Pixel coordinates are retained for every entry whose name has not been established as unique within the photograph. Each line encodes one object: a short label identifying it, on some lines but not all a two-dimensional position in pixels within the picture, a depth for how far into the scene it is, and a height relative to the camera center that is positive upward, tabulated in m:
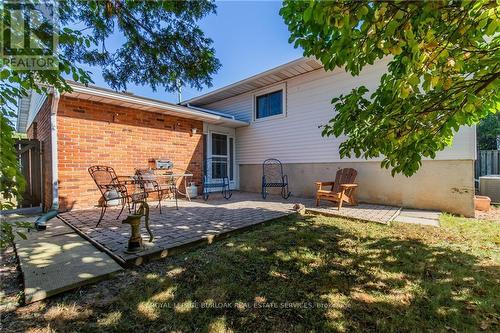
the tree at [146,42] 3.15 +1.88
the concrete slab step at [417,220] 4.09 -1.05
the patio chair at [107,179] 4.98 -0.35
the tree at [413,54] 1.35 +0.73
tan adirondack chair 5.04 -0.58
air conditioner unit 5.80 -0.60
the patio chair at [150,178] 5.53 -0.32
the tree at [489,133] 11.37 +1.55
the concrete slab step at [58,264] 1.97 -1.02
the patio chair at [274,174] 7.35 -0.33
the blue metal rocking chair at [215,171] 7.84 -0.25
